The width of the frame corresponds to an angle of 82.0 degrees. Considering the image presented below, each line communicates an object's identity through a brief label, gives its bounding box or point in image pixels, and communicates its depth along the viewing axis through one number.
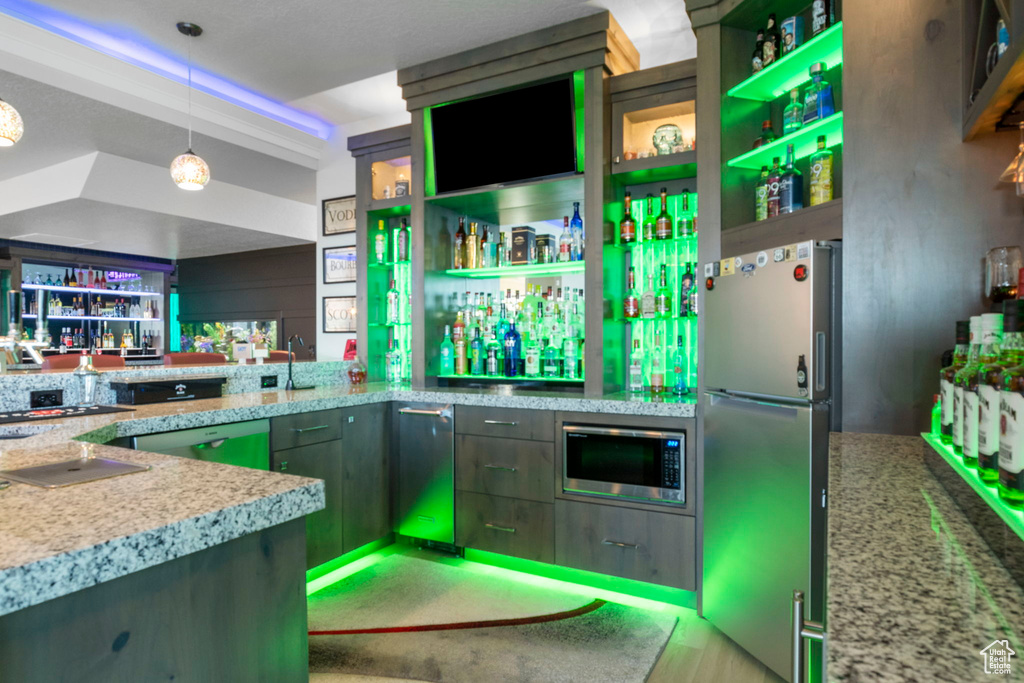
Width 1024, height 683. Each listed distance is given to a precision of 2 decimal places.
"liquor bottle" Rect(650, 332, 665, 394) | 3.04
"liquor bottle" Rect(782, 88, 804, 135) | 2.34
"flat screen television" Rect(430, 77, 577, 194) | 3.04
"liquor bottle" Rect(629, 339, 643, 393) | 3.03
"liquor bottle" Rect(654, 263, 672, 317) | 2.96
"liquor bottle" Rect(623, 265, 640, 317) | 3.06
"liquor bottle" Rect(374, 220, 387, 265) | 3.81
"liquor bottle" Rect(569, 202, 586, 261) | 3.23
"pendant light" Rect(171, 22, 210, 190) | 3.51
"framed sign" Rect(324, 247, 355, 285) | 4.48
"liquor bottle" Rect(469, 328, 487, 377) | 3.53
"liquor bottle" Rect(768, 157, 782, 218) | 2.40
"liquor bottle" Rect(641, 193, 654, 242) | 2.99
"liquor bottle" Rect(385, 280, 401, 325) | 3.88
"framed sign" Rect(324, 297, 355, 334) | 4.59
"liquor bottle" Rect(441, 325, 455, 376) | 3.62
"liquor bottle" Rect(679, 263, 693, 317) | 2.89
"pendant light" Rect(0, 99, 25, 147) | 2.63
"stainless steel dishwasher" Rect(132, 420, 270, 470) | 2.12
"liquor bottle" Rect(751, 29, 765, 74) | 2.48
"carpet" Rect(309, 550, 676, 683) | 2.11
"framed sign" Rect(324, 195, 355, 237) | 4.41
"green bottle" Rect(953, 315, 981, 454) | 1.05
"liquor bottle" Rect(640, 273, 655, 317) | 2.98
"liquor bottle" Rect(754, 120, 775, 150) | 2.50
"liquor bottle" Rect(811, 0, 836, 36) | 2.17
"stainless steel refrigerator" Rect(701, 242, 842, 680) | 1.97
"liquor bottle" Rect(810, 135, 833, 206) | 2.22
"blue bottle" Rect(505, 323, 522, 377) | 3.44
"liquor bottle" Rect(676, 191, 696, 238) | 2.90
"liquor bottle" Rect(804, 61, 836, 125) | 2.21
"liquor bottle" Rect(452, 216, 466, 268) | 3.63
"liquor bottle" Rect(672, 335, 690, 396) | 2.95
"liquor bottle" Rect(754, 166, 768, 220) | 2.49
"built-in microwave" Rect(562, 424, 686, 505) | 2.51
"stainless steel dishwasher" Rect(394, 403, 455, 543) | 3.05
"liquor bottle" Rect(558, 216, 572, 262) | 3.26
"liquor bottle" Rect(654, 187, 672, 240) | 2.92
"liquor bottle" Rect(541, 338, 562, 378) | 3.32
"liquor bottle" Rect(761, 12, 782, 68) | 2.43
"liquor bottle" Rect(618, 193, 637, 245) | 3.01
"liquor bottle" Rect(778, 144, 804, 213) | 2.35
